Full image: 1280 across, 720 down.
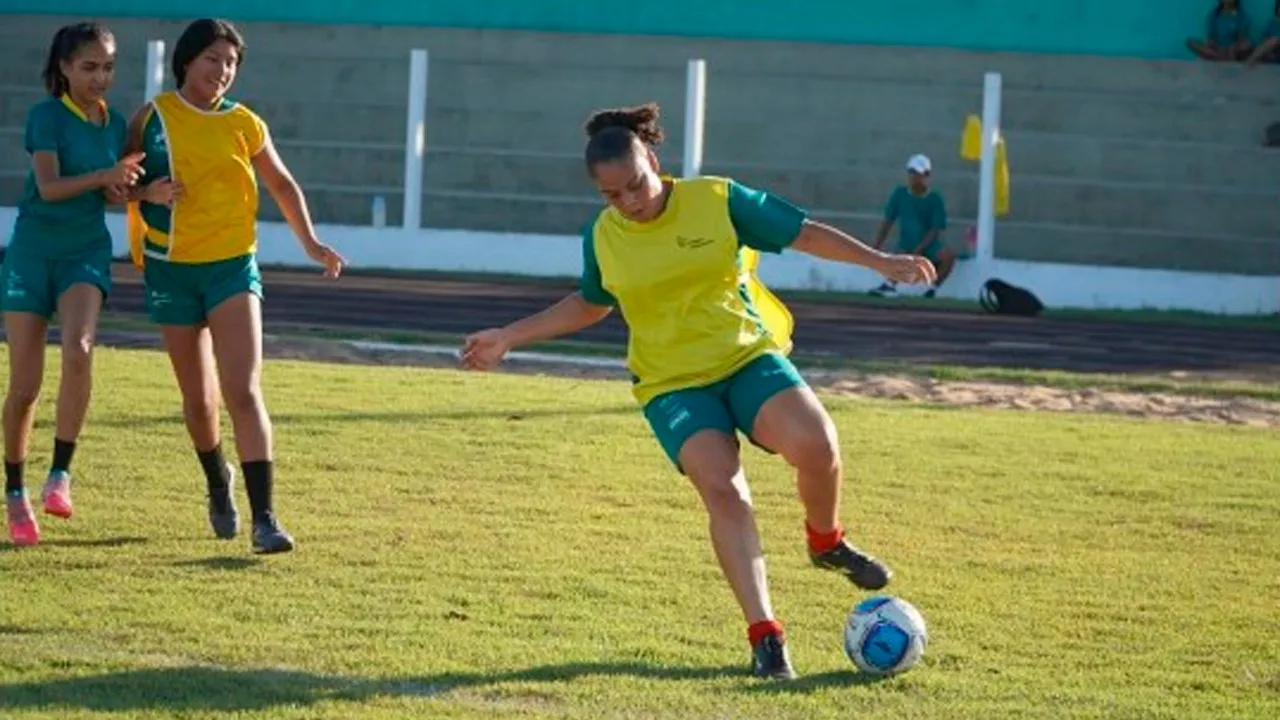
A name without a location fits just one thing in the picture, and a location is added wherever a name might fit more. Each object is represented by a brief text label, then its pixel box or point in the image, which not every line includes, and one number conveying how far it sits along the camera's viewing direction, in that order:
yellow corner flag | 30.52
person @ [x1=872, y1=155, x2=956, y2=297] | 29.44
